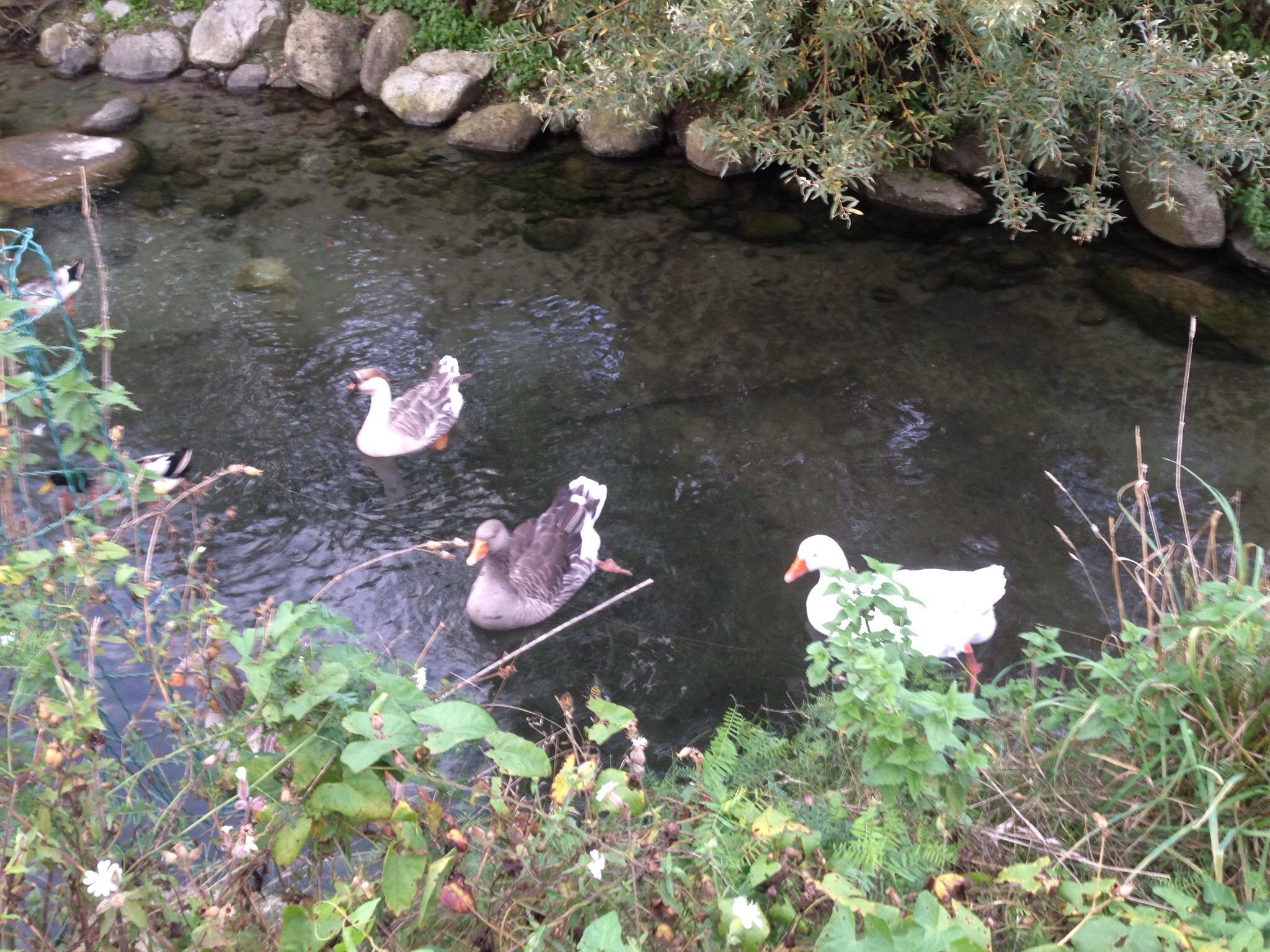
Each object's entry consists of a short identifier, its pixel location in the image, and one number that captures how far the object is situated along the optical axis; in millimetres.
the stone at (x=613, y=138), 8344
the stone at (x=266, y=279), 6316
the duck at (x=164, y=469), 4020
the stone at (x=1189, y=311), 5969
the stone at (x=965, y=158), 7766
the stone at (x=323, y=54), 9648
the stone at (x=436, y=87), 8977
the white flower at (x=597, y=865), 1680
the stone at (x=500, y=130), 8477
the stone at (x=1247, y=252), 6668
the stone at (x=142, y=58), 10125
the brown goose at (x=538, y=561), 4078
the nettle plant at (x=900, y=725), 1996
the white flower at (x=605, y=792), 1816
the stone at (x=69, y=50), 10180
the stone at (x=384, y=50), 9594
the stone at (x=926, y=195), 7508
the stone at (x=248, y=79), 9828
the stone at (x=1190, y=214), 6852
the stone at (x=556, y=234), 7020
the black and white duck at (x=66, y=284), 5691
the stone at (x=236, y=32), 10141
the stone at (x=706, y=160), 7906
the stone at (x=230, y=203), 7328
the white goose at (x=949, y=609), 3637
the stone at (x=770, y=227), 7207
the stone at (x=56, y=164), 7320
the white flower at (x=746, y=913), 1599
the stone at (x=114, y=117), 8734
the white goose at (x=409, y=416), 4883
